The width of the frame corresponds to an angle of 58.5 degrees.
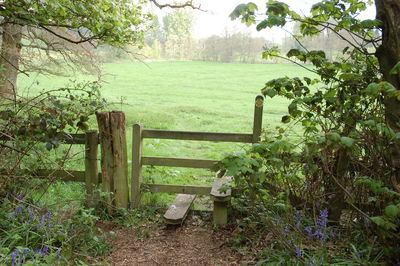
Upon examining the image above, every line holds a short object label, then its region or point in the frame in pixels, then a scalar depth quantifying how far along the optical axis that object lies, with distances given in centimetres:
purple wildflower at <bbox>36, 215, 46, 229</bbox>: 381
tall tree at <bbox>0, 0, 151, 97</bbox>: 503
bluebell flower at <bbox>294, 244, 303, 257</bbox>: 331
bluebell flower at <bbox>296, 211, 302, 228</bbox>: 369
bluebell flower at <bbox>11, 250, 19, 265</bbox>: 285
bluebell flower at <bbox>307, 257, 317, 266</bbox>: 314
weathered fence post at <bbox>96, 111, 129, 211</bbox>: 530
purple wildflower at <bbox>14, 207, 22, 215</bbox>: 412
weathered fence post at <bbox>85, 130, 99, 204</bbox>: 537
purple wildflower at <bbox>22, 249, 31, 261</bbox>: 307
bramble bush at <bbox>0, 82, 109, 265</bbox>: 371
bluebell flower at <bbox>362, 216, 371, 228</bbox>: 341
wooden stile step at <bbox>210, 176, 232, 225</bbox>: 496
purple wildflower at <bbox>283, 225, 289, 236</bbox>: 363
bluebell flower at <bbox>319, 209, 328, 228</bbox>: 352
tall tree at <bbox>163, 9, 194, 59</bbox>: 3859
